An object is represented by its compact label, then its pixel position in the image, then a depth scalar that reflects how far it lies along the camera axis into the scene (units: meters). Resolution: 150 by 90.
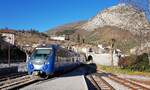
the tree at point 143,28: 18.97
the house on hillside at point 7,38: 46.11
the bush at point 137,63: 24.10
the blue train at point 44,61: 12.94
